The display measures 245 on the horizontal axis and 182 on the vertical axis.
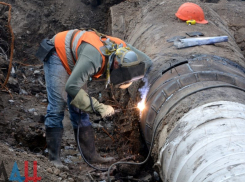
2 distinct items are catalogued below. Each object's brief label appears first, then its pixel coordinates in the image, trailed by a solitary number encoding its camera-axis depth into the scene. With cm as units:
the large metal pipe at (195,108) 528
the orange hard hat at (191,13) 1011
